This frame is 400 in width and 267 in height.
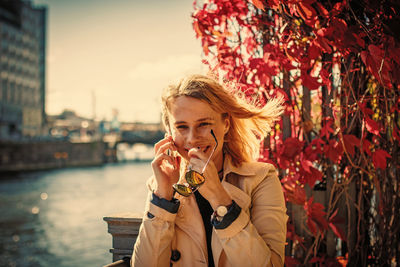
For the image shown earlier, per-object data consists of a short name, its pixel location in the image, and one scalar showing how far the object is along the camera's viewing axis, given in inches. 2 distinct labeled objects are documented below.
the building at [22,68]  1930.4
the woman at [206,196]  55.2
